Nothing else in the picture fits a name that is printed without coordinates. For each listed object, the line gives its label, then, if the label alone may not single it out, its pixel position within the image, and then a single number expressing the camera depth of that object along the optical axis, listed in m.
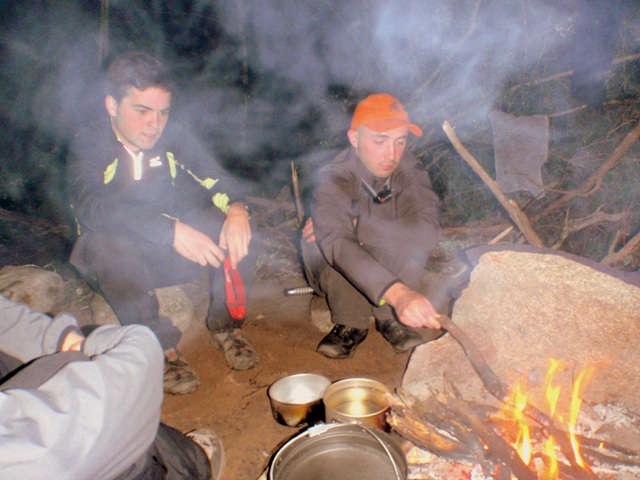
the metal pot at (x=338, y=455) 1.91
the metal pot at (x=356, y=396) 2.50
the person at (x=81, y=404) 1.14
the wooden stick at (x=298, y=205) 5.33
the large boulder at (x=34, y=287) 4.17
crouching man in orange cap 3.36
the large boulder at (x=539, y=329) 2.18
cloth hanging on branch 4.82
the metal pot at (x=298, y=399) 2.61
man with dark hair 3.07
